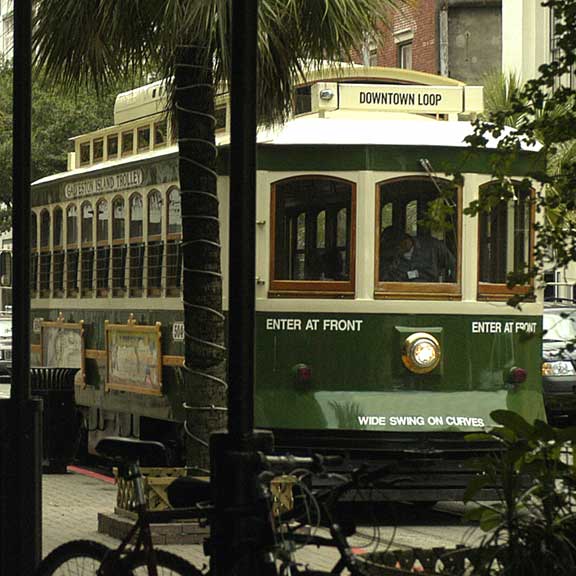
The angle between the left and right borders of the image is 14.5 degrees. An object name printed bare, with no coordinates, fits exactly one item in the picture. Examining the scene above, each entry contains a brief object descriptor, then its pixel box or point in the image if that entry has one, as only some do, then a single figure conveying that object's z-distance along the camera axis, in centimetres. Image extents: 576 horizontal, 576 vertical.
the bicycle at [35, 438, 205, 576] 840
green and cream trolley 1807
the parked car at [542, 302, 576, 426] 3113
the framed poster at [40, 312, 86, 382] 2395
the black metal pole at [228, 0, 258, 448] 837
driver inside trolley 1845
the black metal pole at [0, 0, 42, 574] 1201
